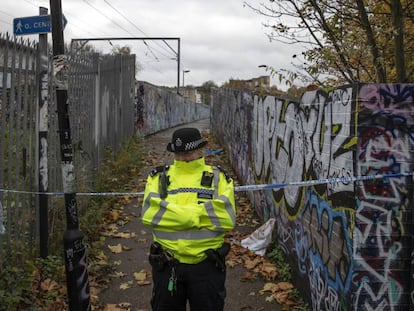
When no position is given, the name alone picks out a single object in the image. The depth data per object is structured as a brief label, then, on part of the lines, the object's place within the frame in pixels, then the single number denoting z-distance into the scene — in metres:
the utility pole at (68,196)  4.43
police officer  3.16
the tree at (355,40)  5.37
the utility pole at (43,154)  5.54
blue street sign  5.05
